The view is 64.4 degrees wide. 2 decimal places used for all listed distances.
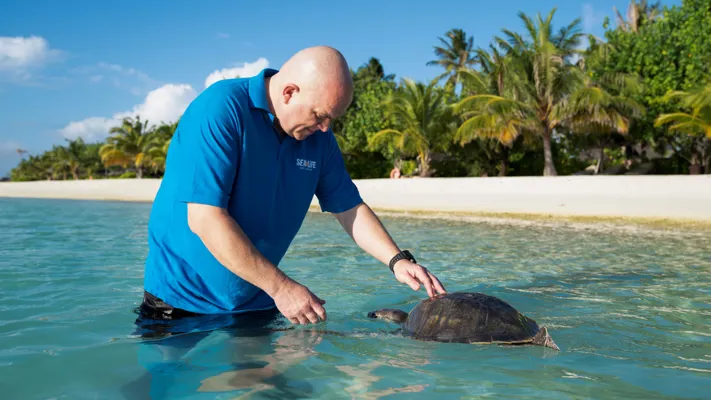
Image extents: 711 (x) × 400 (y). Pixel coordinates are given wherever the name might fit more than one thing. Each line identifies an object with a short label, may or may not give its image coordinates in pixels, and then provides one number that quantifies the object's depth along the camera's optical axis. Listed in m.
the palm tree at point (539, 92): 23.97
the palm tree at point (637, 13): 37.66
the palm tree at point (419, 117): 28.55
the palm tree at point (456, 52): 48.00
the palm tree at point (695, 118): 19.83
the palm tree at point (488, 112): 24.47
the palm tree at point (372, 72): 43.78
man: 2.35
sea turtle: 3.29
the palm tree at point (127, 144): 49.72
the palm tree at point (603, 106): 23.02
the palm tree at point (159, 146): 43.44
